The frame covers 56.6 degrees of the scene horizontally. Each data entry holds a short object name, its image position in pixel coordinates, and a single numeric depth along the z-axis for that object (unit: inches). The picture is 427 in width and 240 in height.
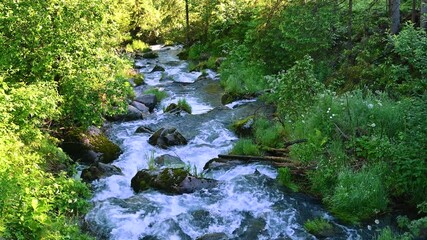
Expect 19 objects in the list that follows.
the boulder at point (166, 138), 539.8
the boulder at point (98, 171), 436.5
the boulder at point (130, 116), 650.8
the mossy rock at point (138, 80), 921.9
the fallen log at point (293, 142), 416.8
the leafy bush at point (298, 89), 489.4
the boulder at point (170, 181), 414.3
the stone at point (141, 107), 703.7
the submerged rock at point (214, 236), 328.4
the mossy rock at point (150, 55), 1327.5
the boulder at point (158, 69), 1087.4
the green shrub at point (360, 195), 336.2
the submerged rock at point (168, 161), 469.2
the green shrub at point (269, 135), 491.8
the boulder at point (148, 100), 728.3
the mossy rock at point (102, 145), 496.7
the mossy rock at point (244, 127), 554.3
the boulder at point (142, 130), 594.2
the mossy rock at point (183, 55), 1279.5
